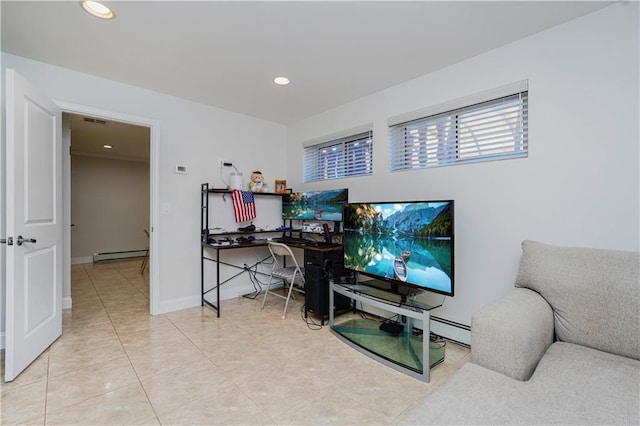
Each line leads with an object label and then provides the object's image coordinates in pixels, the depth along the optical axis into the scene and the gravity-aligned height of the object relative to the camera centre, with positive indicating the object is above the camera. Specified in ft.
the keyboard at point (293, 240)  11.43 -1.15
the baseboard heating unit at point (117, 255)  20.12 -3.16
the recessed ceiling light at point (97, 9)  5.83 +4.21
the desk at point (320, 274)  9.46 -2.06
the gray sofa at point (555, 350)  3.38 -2.20
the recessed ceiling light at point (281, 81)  9.08 +4.24
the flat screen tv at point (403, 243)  6.56 -0.78
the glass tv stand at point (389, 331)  6.55 -3.49
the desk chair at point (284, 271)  10.04 -2.17
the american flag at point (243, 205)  11.64 +0.29
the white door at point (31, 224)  6.21 -0.29
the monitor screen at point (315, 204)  10.73 +0.33
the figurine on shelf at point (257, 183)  12.44 +1.30
